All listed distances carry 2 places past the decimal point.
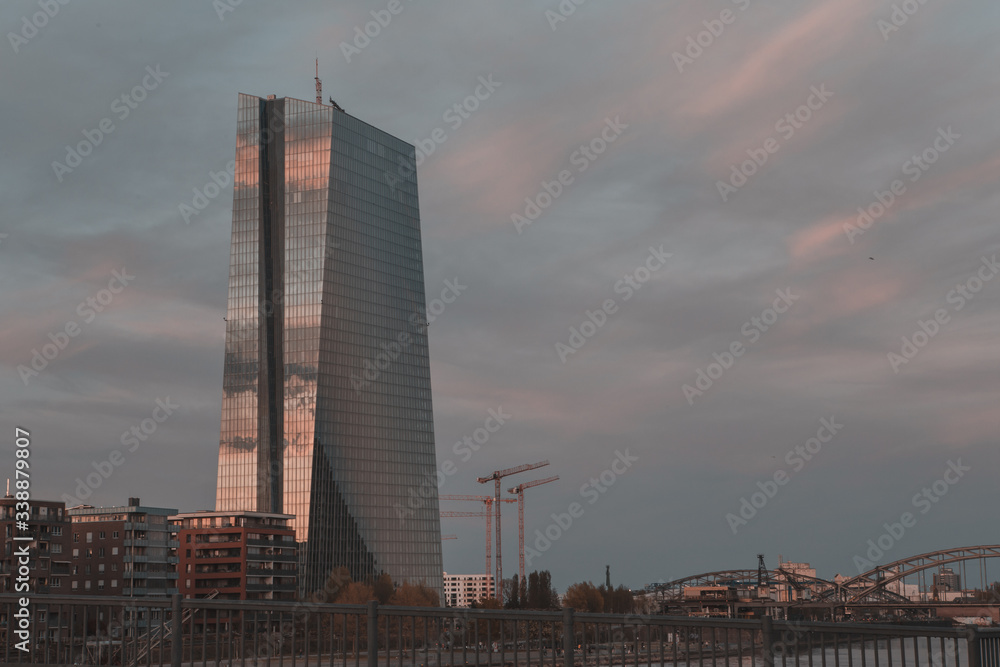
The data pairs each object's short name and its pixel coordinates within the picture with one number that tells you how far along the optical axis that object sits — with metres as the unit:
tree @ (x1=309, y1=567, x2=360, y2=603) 175.12
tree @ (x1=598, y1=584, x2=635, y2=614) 193.65
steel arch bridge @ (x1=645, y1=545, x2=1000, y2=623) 158.12
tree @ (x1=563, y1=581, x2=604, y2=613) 178.62
